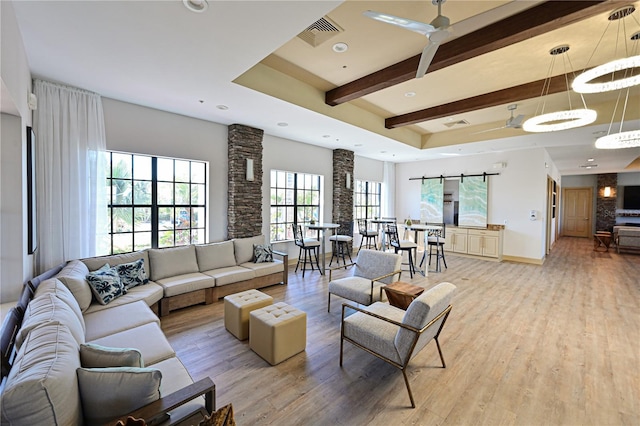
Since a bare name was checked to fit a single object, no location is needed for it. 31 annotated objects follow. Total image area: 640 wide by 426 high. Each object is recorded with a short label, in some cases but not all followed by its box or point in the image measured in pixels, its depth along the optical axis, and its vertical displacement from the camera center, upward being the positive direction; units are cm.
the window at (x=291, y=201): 634 +14
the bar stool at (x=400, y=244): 574 -82
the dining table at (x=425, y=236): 577 -63
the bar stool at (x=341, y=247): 662 -111
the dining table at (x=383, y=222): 706 -42
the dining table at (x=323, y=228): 570 -46
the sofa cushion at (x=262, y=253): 493 -90
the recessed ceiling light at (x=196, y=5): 193 +149
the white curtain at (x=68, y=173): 331 +42
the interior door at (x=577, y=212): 1193 -15
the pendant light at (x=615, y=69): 229 +126
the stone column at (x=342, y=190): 742 +47
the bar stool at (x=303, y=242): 589 -82
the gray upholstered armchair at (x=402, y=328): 203 -107
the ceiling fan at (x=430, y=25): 201 +143
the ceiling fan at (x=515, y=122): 423 +140
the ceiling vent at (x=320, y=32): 269 +186
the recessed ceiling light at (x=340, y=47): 305 +187
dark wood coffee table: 301 -100
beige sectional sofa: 112 -88
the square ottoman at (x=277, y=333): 256 -127
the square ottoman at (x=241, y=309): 299 -120
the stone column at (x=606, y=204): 1110 +20
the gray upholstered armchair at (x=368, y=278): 335 -102
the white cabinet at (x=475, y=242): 724 -98
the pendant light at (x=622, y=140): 310 +90
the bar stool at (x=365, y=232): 743 -70
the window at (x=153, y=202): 415 +5
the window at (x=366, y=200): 875 +25
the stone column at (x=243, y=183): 515 +46
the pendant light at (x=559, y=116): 316 +117
